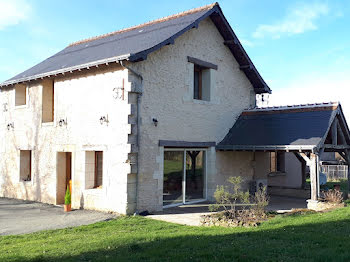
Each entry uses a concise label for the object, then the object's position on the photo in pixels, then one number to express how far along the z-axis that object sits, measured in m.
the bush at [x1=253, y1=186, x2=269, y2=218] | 9.67
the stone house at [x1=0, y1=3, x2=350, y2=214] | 10.83
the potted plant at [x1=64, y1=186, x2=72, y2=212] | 11.24
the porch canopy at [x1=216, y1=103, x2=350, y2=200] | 11.32
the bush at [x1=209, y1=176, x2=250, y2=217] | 9.57
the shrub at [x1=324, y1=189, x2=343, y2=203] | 11.28
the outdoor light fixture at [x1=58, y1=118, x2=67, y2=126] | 12.48
